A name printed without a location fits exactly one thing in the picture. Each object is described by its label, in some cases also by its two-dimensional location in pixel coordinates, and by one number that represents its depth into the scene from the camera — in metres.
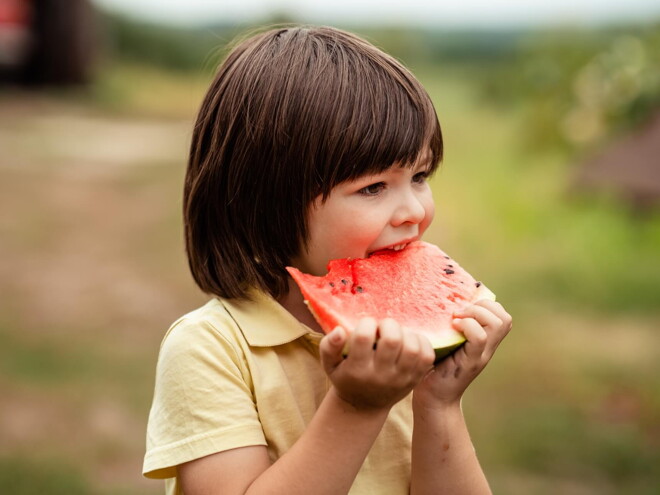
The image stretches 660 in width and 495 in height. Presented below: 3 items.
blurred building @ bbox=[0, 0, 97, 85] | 12.44
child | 1.71
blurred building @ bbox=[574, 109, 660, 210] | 6.51
